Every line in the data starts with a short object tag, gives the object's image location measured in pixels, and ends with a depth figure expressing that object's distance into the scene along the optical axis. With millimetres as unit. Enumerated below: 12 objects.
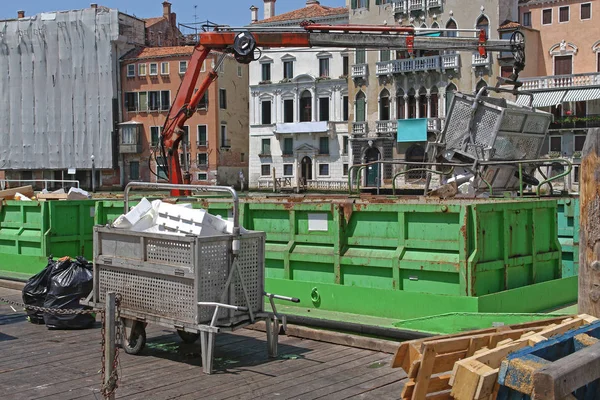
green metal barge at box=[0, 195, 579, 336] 8617
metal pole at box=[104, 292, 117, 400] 6188
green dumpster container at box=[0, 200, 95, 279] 13680
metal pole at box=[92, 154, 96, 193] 62725
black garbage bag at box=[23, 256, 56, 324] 9906
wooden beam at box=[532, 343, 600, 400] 4625
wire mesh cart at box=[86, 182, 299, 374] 7457
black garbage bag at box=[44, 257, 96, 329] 9516
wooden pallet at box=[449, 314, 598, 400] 4949
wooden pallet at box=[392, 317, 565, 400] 5254
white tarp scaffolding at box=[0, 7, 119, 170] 63781
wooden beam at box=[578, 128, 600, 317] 6961
